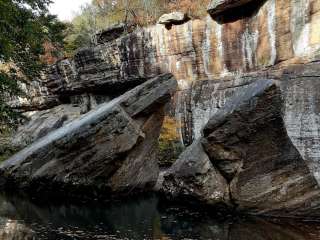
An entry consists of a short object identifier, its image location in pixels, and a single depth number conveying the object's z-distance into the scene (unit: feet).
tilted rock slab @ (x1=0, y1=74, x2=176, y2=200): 50.75
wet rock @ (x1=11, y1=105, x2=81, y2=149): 105.91
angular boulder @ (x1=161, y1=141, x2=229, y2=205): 43.78
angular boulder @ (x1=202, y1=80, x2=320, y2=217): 41.83
